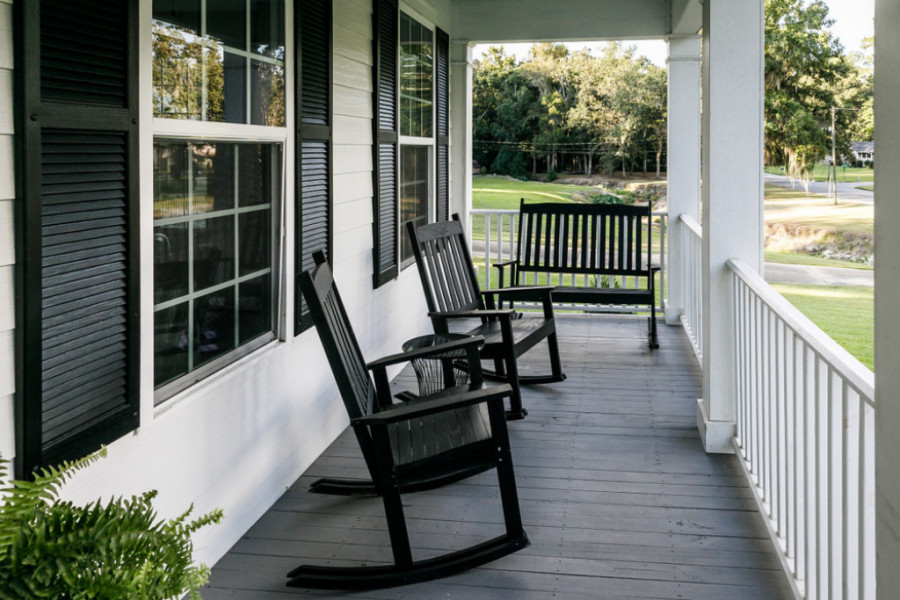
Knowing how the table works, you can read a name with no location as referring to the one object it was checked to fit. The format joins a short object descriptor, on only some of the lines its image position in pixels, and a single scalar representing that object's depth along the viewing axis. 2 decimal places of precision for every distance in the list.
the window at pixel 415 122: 5.80
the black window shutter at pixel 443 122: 6.86
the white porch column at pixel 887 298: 1.56
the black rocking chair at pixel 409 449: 2.86
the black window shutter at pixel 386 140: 4.98
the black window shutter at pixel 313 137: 3.64
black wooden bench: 6.85
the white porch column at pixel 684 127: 7.22
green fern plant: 1.40
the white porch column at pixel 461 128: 7.47
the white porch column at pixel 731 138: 3.98
